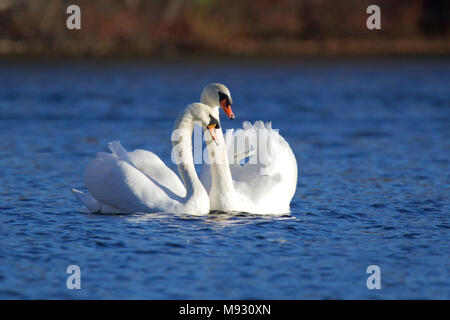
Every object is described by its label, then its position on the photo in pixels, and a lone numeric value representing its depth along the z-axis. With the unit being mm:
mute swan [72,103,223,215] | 11508
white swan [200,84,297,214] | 11953
